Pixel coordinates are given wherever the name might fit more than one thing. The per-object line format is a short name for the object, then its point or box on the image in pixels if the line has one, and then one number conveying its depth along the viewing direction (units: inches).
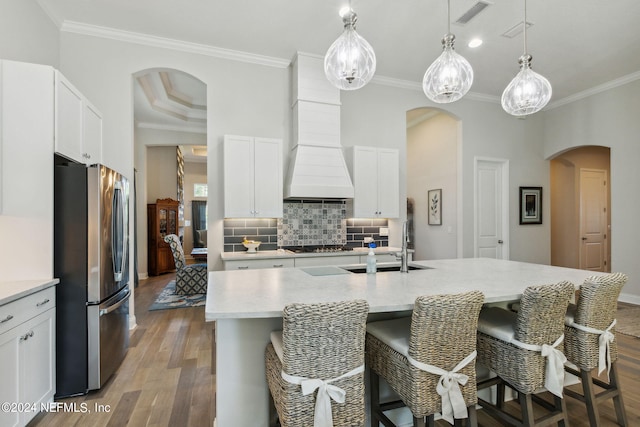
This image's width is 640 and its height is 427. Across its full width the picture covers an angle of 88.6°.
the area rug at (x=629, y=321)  144.3
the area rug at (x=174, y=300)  189.2
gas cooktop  161.5
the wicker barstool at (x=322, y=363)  51.1
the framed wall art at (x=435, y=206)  237.3
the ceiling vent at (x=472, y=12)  123.5
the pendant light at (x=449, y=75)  93.3
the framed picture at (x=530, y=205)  230.7
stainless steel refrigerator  92.5
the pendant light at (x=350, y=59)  84.3
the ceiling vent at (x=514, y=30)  137.8
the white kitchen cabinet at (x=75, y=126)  93.3
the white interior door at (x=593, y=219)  264.2
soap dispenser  91.3
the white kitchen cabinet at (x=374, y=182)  175.8
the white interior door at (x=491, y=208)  221.0
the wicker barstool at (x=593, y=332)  73.3
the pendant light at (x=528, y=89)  101.5
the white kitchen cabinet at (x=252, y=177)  152.9
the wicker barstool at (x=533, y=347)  64.6
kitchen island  62.1
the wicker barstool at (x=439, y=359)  56.4
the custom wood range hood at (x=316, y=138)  162.7
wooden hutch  291.6
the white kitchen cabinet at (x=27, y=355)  71.7
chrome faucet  94.7
